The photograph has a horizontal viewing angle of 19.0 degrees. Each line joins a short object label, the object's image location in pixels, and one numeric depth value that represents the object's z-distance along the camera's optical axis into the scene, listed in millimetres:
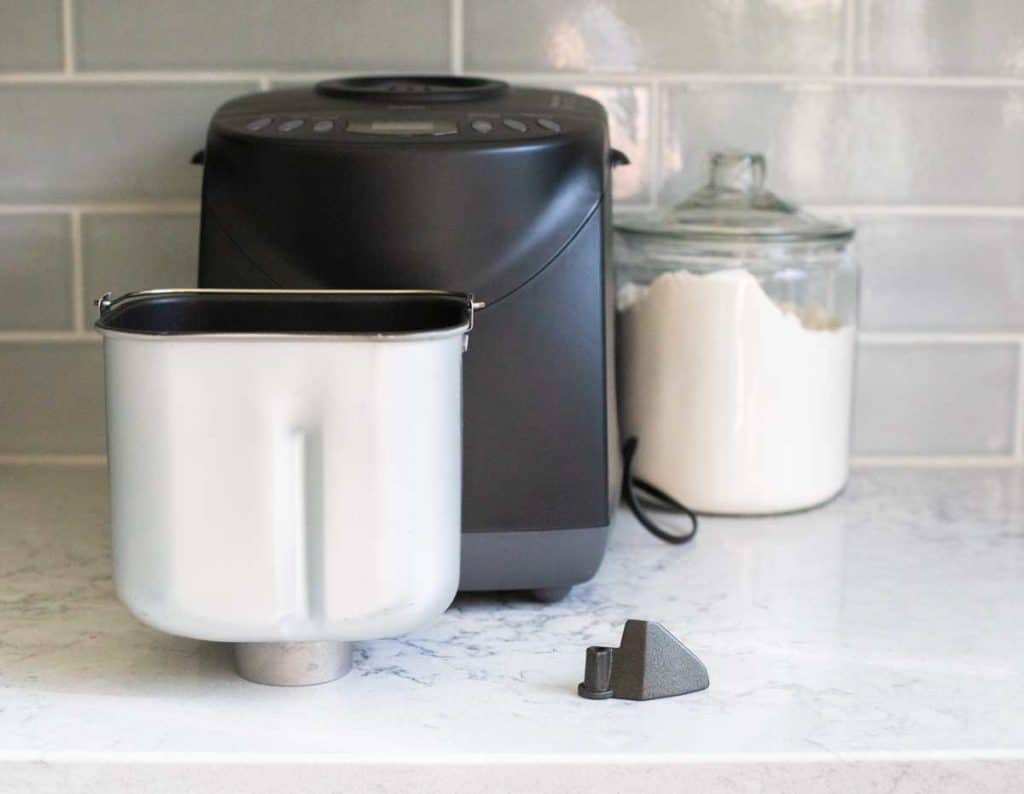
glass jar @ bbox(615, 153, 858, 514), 1963
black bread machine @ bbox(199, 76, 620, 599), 1759
